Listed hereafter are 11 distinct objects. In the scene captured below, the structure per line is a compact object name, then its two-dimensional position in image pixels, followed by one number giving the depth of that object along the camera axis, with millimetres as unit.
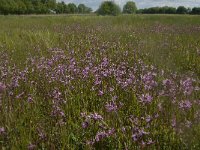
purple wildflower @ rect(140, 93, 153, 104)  1958
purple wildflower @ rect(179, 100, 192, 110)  1851
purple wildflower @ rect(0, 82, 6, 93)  2327
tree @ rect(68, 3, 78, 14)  66064
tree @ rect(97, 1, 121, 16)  41290
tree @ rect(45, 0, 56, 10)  52760
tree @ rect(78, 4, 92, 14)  79442
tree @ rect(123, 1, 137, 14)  64384
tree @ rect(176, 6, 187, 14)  51283
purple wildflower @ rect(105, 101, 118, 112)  1911
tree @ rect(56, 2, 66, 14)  58585
